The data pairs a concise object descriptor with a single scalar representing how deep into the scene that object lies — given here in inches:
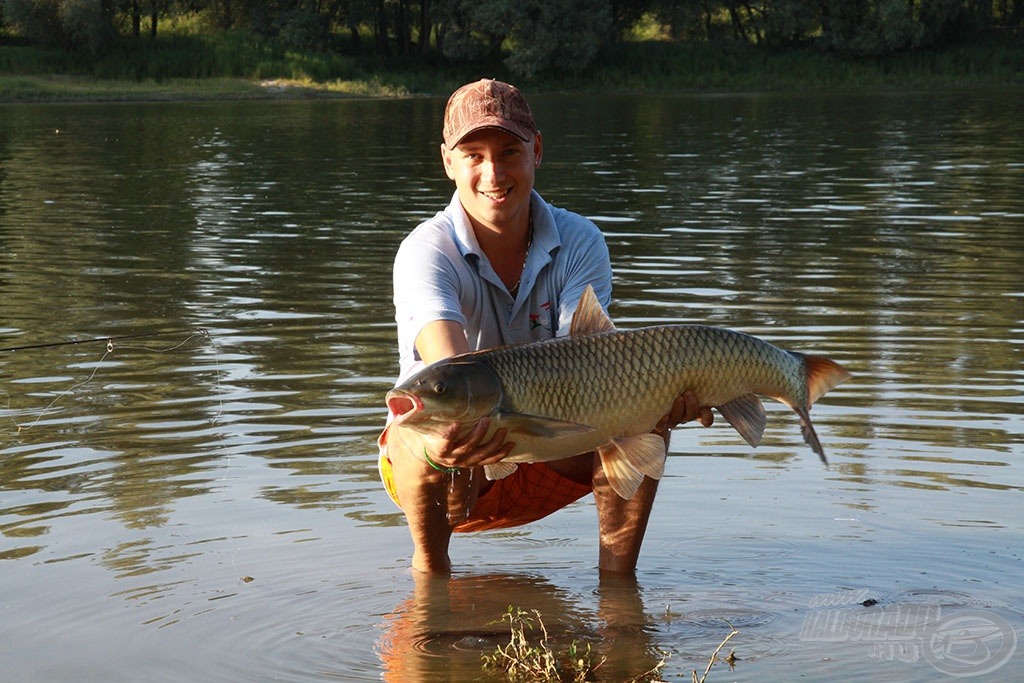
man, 161.9
